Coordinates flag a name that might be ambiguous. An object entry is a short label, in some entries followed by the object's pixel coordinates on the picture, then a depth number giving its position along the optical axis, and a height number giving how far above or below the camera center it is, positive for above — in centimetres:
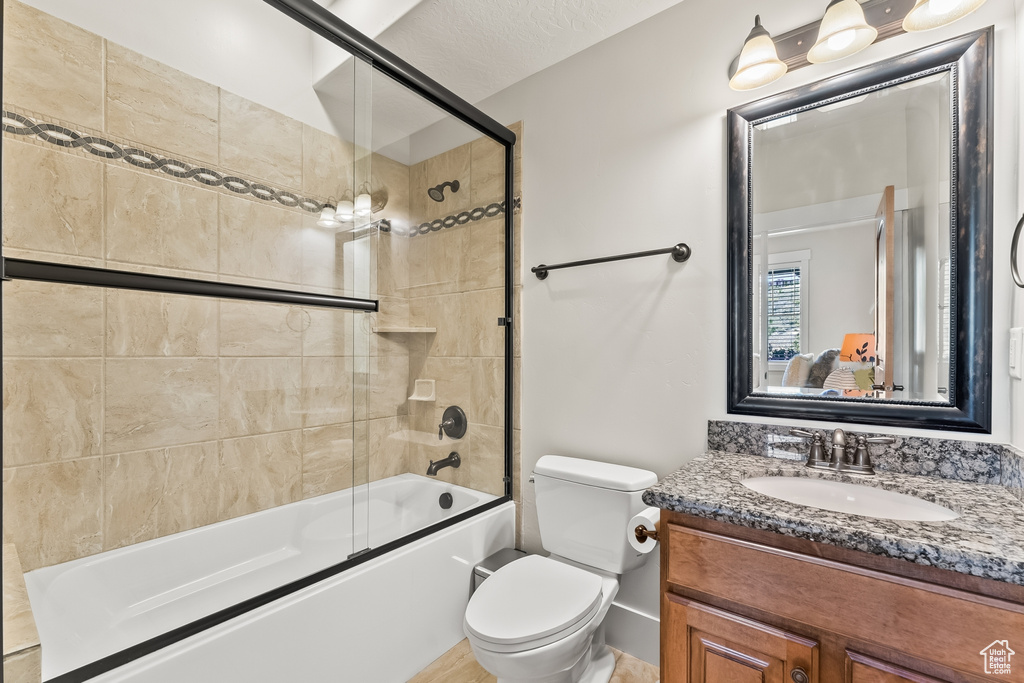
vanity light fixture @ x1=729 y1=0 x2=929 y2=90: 120 +83
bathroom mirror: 116 +27
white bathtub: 121 -78
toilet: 129 -79
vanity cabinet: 79 -52
